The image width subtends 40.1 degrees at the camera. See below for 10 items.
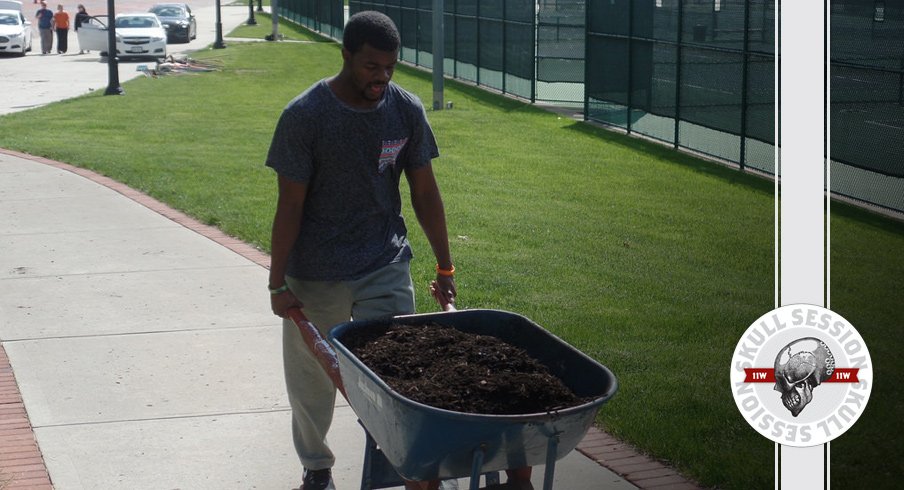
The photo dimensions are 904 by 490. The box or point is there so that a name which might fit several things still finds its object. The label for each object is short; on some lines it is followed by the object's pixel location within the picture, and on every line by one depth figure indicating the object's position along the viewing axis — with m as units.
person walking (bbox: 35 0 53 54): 38.75
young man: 4.57
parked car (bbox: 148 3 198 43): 44.69
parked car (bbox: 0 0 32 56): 37.28
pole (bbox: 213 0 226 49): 40.72
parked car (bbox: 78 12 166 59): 35.16
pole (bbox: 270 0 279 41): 43.31
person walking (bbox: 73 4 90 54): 39.08
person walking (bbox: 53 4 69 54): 38.47
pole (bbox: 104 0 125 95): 24.57
